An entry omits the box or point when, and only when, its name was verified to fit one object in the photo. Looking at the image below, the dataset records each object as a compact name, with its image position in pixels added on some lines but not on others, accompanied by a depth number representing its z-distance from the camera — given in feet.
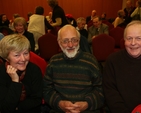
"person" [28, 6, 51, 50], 15.97
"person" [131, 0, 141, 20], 20.09
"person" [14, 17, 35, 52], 12.03
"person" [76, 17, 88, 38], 15.71
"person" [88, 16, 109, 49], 16.04
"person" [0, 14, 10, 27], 24.53
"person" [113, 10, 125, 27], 20.79
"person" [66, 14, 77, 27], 20.48
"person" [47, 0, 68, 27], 15.78
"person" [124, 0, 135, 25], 23.51
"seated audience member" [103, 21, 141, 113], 5.74
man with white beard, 6.51
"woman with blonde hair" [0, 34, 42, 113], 5.38
